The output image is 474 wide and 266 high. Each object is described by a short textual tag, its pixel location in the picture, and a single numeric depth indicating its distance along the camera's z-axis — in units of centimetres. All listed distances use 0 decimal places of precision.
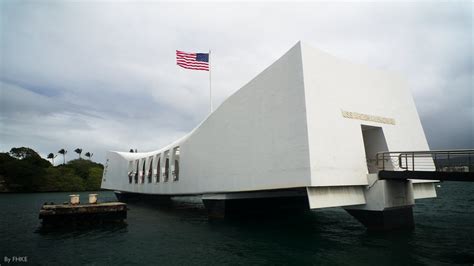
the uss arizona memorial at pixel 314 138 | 1468
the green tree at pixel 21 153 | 7762
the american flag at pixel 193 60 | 2273
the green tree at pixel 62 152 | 10616
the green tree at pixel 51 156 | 10274
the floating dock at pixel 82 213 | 2053
